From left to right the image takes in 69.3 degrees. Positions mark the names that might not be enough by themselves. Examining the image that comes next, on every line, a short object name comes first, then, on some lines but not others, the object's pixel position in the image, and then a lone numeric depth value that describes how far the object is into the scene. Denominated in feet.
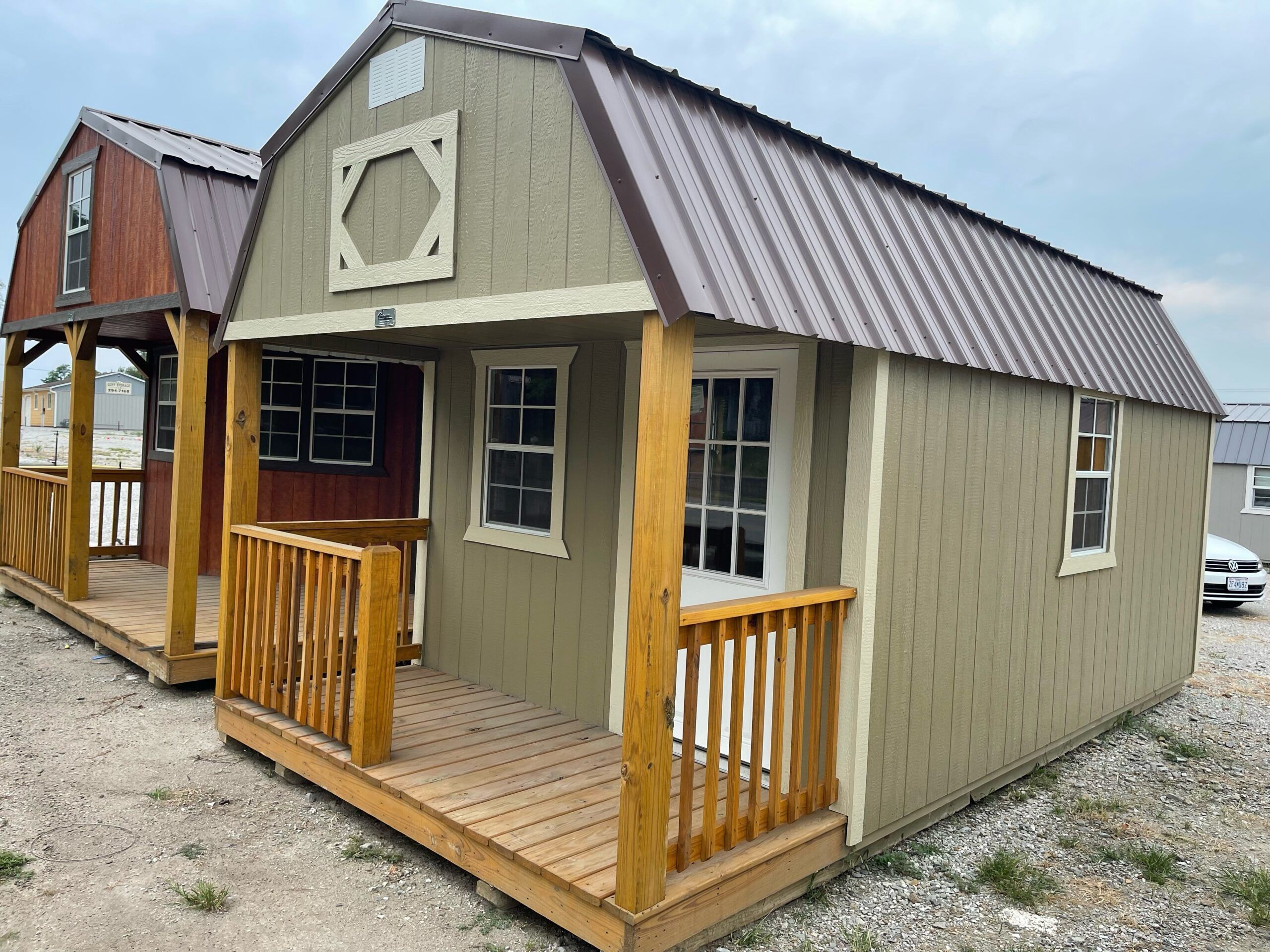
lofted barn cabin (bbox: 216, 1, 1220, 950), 10.28
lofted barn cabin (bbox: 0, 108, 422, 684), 20.61
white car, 39.65
